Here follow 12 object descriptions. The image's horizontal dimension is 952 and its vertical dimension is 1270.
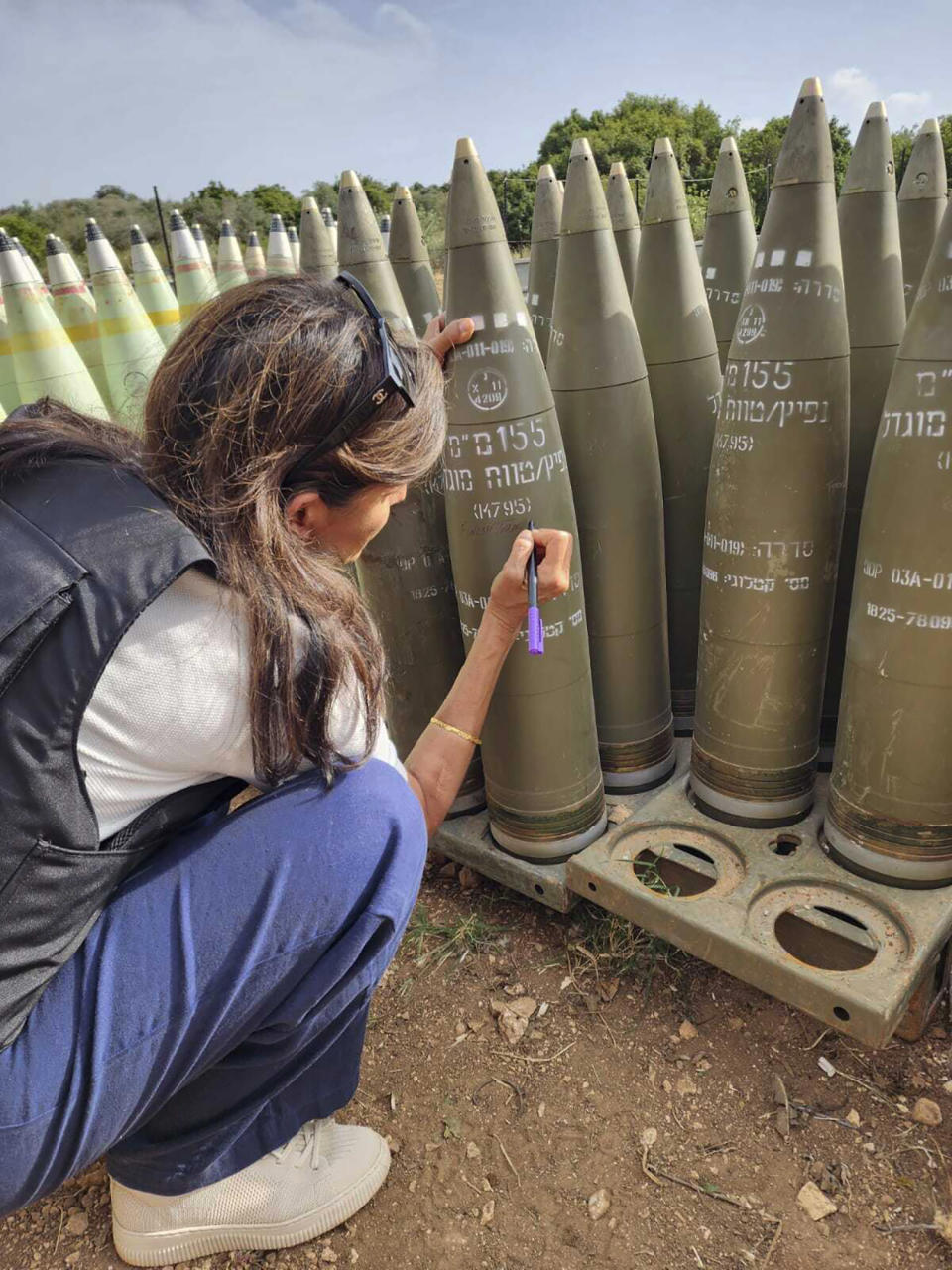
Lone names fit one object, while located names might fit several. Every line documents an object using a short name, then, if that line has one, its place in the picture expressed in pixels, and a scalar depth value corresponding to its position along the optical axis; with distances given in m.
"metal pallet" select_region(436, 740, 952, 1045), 1.64
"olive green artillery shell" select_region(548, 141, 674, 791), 2.03
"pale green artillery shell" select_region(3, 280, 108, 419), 3.80
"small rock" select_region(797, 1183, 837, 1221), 1.46
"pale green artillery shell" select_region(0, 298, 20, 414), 4.07
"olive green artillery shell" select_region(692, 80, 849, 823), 1.77
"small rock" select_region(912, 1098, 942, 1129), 1.60
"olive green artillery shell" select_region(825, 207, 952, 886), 1.61
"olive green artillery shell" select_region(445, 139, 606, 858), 1.85
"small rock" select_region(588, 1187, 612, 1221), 1.50
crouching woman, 1.02
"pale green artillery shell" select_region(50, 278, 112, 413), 4.55
